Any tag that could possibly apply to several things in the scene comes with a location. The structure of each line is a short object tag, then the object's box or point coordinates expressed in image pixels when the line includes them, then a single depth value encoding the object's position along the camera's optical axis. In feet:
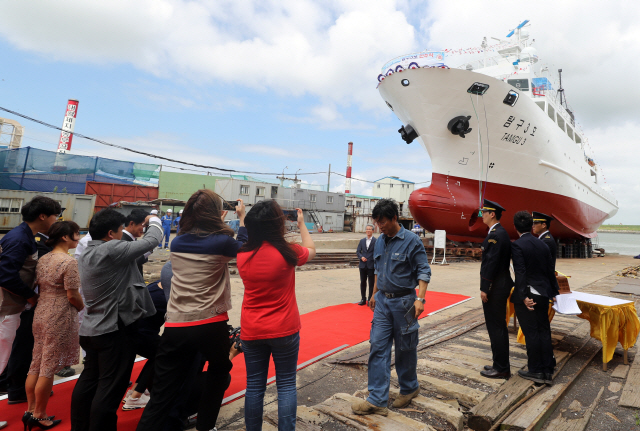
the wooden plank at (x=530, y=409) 8.23
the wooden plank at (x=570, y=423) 8.57
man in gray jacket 7.30
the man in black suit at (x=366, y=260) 21.27
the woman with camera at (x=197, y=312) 6.87
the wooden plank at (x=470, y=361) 11.91
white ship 43.19
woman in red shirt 6.69
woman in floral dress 8.11
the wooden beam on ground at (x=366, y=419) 7.74
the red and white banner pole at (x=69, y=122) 123.95
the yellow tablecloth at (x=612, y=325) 12.72
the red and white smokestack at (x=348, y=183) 159.43
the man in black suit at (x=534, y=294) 10.93
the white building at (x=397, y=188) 181.57
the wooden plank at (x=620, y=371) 11.96
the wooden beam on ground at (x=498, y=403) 8.33
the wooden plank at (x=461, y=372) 10.62
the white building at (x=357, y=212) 123.85
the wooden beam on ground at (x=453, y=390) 9.43
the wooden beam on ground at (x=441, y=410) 8.19
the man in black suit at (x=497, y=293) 11.03
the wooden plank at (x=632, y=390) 9.98
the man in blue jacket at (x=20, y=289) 8.54
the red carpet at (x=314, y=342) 8.82
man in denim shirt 8.90
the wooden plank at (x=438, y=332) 12.49
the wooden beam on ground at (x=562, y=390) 8.38
